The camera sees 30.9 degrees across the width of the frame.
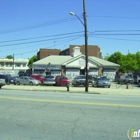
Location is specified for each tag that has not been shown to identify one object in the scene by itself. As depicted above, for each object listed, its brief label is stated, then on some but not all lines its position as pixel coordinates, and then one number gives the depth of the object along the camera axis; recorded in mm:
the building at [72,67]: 50156
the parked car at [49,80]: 38000
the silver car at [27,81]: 38438
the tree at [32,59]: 108638
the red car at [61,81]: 37397
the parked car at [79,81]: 36688
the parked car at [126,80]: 45575
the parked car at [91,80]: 37809
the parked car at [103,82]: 34188
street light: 25512
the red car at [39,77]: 41288
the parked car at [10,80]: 40156
